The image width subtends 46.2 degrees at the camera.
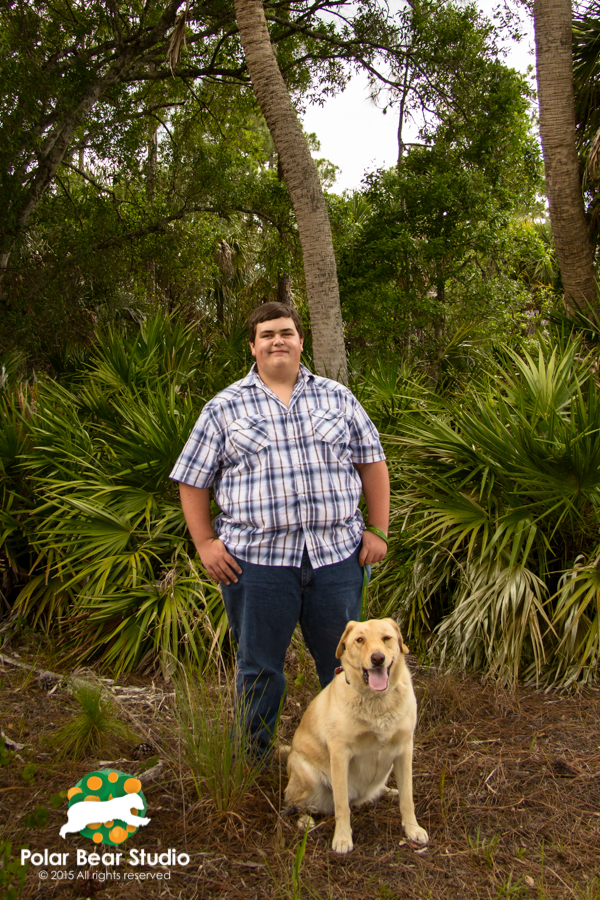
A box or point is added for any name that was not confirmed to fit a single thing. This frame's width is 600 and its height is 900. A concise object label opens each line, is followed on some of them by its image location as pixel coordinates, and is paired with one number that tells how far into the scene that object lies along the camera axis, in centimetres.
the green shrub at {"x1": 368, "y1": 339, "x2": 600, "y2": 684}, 446
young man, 290
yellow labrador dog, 262
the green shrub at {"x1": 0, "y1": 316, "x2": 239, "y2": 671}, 499
